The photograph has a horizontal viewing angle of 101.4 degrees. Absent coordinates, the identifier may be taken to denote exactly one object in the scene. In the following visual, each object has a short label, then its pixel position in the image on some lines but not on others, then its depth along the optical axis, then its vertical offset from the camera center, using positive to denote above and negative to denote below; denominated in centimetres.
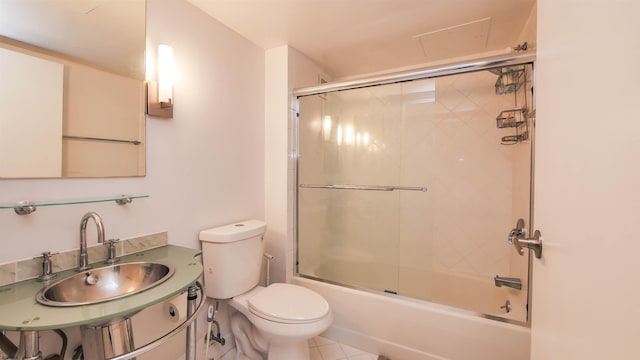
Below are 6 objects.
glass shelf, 87 -10
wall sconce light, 127 +44
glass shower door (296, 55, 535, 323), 206 -8
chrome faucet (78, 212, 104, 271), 97 -23
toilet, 131 -68
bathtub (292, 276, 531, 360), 137 -88
